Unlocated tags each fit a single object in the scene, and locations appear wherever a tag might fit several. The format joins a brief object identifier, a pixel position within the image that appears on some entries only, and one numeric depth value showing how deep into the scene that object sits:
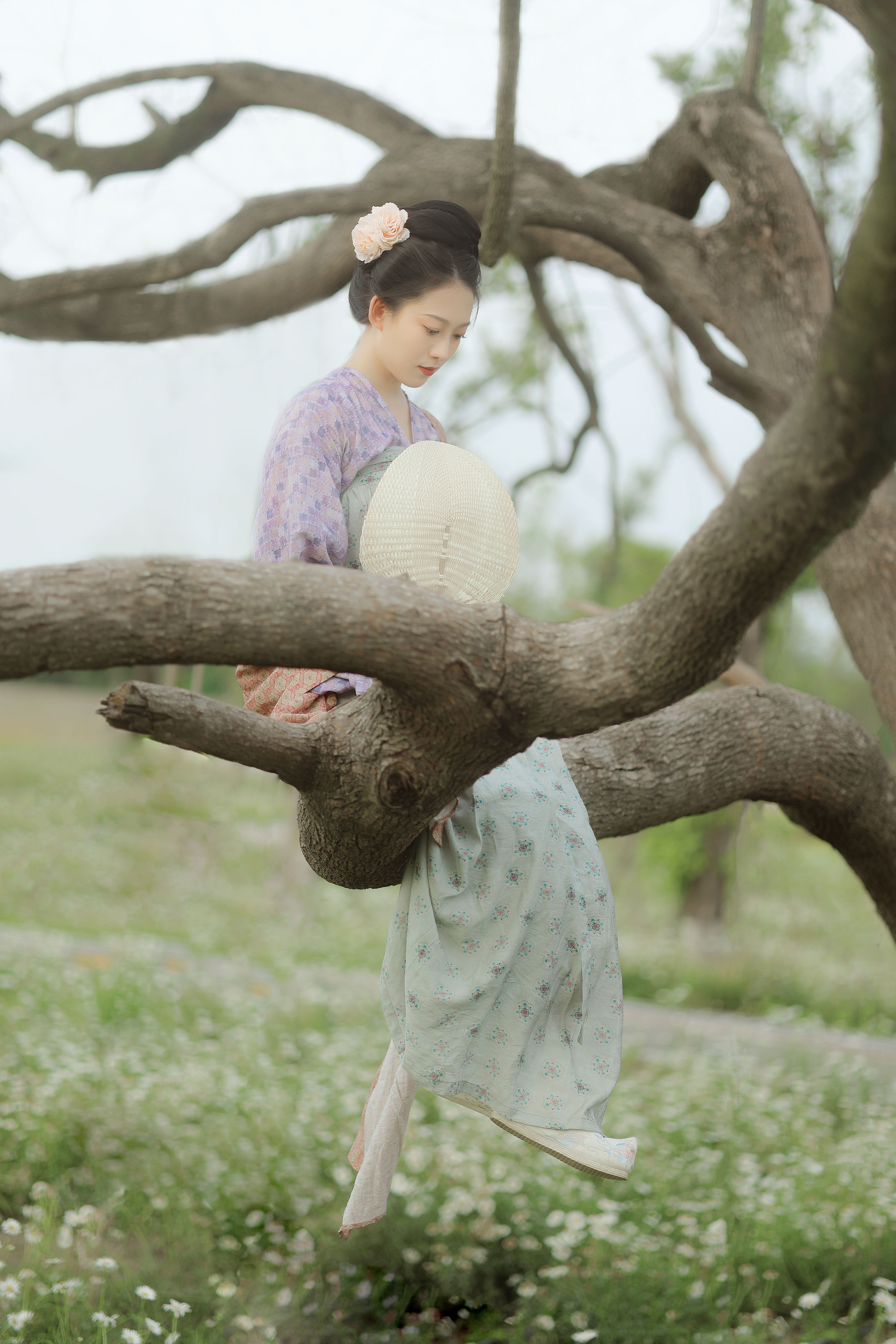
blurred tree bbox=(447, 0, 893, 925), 8.89
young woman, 6.21
